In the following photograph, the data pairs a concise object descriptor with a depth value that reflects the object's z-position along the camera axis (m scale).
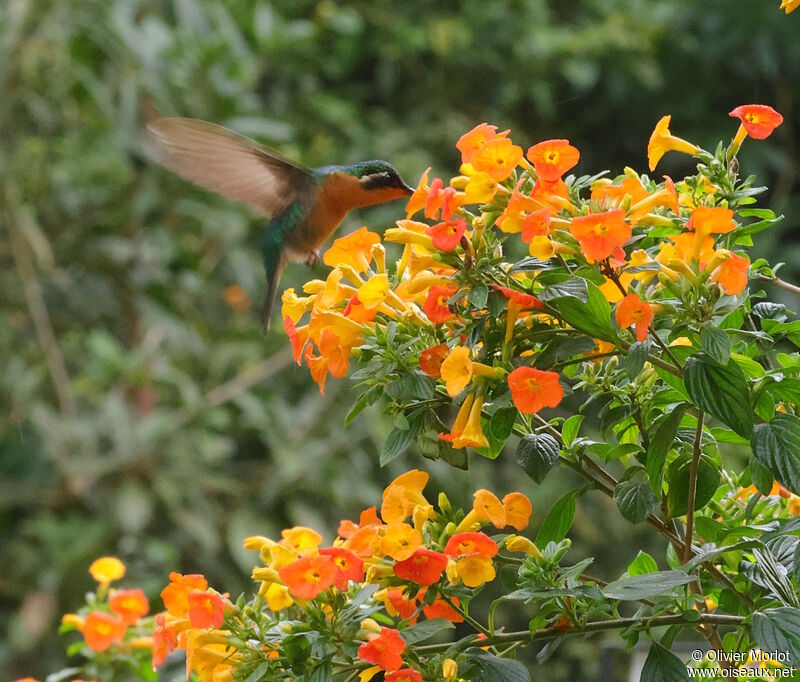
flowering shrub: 2.56
